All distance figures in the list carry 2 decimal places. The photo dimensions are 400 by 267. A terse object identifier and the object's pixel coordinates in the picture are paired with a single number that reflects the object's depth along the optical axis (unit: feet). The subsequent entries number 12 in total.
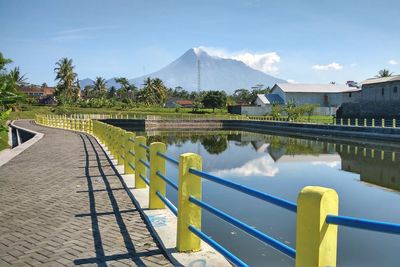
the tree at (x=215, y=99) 305.02
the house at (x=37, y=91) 481.05
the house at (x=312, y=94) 276.62
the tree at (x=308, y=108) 194.10
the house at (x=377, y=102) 152.69
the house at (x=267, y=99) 276.31
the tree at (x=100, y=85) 390.03
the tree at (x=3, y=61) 55.88
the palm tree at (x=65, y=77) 312.71
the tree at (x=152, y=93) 368.07
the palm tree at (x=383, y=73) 330.91
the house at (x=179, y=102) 451.20
